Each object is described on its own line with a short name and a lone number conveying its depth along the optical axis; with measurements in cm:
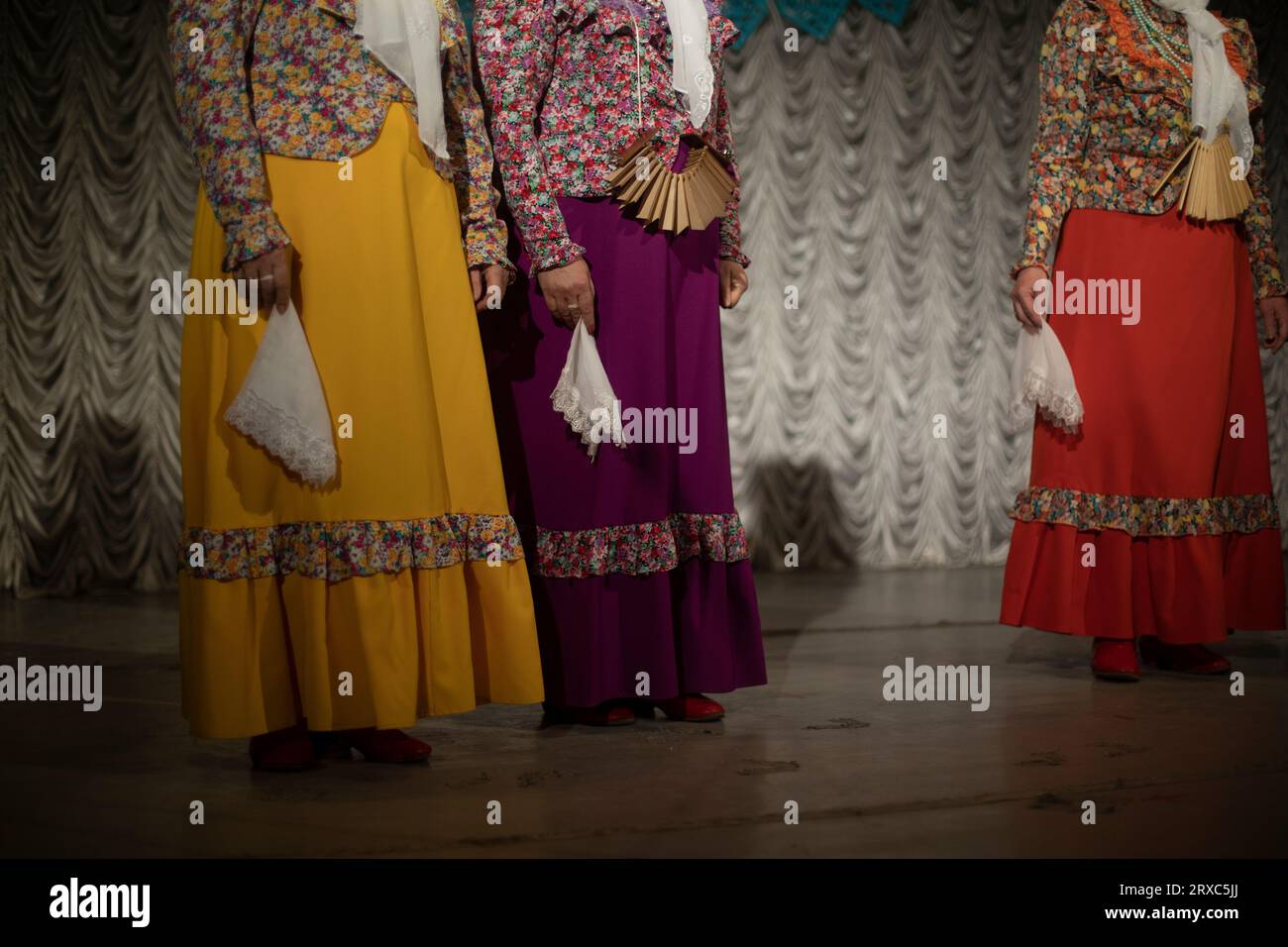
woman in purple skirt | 286
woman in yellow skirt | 243
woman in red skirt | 349
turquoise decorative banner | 626
